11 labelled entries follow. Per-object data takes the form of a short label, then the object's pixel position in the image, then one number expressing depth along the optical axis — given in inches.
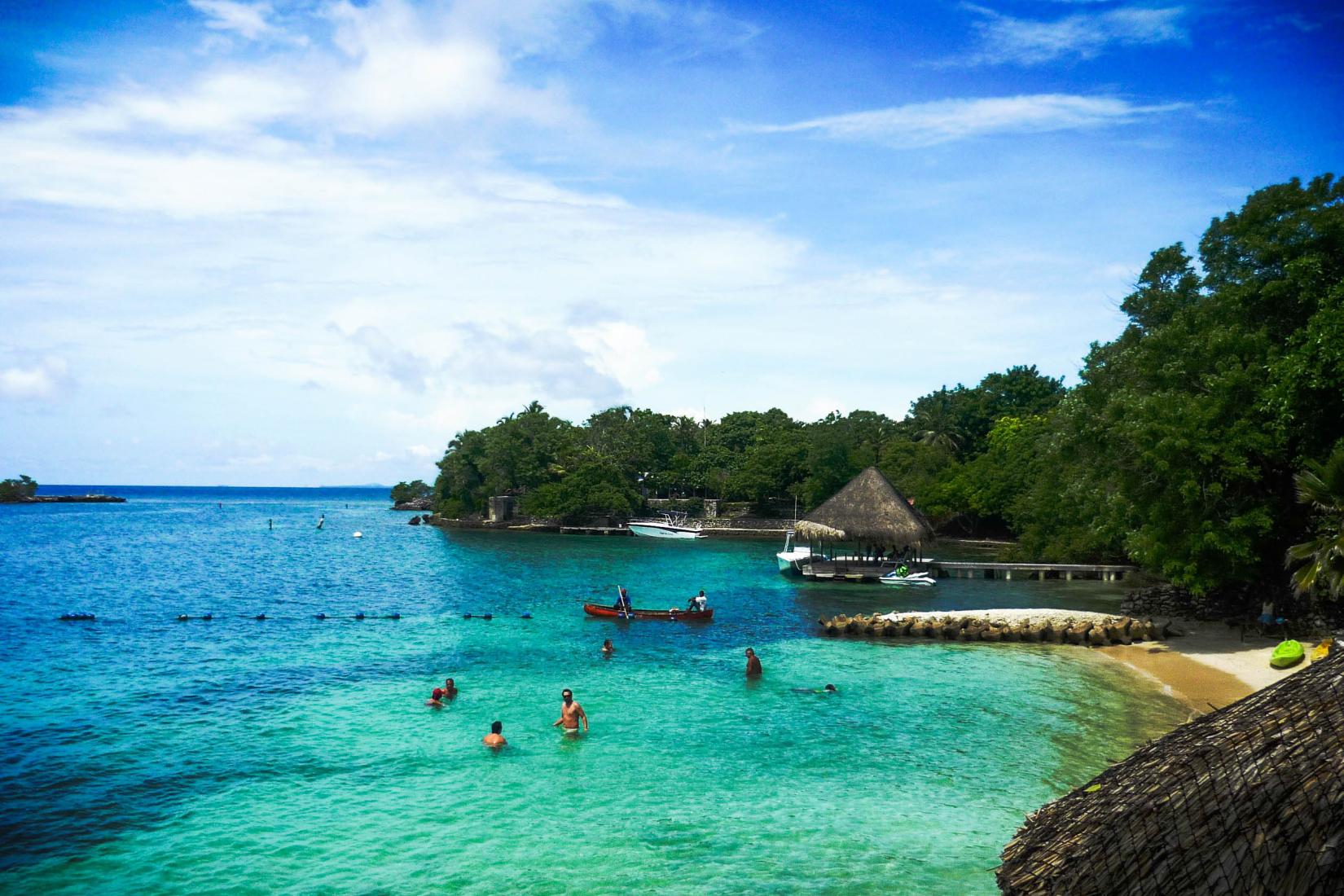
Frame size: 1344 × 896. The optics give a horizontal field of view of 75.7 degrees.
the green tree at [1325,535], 682.2
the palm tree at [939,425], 3257.9
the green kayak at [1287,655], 834.8
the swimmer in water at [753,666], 931.3
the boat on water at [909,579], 1681.8
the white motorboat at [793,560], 1838.1
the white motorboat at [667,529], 3070.9
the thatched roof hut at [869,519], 1665.8
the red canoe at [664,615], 1306.6
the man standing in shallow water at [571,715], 734.5
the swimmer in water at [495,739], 697.6
